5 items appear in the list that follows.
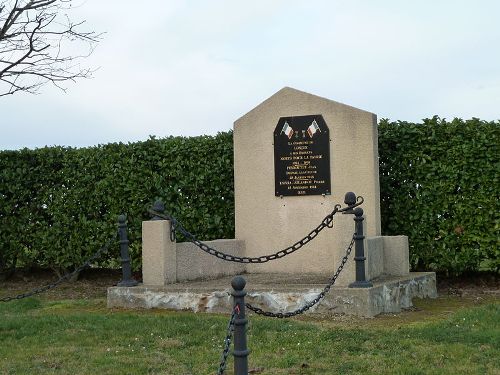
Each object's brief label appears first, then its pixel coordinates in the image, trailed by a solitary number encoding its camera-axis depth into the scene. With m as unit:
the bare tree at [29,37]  13.93
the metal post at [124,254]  9.88
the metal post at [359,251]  8.64
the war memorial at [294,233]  8.86
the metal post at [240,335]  4.88
